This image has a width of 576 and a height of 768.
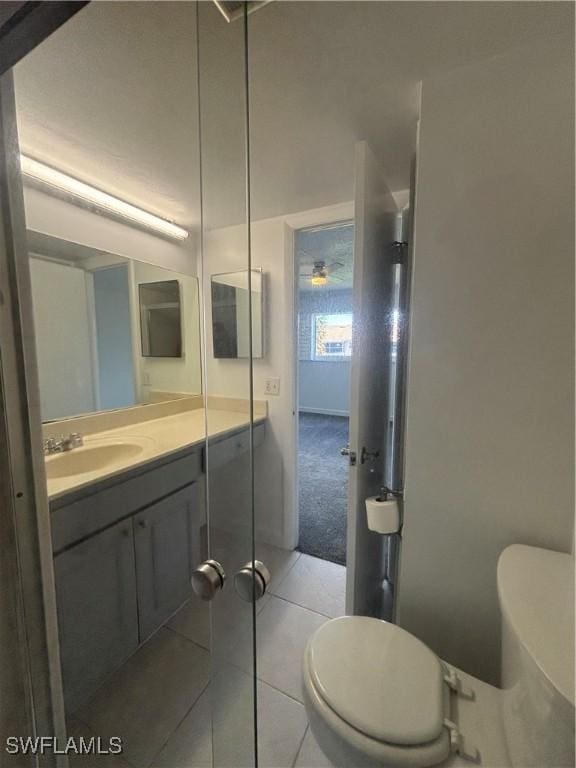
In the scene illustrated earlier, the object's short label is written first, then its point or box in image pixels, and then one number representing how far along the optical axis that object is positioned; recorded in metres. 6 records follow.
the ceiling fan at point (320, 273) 1.94
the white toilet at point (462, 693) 0.54
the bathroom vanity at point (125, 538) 0.95
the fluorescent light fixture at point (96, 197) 1.18
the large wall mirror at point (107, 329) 1.30
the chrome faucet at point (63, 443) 1.27
